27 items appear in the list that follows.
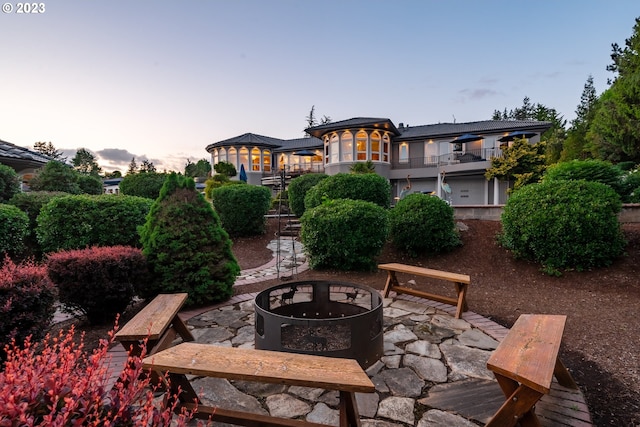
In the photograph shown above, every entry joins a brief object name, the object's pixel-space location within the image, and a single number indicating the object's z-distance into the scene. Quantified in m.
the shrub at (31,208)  6.95
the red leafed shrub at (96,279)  3.82
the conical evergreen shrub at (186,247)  4.61
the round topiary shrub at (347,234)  6.99
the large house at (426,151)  20.62
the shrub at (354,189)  9.81
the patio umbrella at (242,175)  21.70
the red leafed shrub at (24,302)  2.62
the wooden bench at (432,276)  4.32
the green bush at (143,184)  16.33
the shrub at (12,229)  5.48
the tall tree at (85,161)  59.12
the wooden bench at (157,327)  2.66
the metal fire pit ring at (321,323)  2.93
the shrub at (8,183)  7.61
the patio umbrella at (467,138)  19.47
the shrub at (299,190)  13.92
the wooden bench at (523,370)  1.94
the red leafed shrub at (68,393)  1.03
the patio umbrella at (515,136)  18.22
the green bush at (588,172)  7.29
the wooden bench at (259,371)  1.90
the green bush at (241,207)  10.96
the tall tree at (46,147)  64.44
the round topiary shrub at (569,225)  5.95
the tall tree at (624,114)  13.95
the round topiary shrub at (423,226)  7.83
